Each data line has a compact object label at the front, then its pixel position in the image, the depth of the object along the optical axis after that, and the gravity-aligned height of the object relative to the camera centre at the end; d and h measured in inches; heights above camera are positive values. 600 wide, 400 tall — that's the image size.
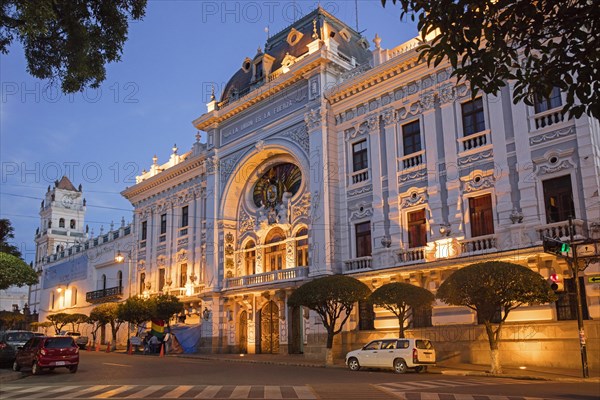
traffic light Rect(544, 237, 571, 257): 745.6 +71.6
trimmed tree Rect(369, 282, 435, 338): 933.2 +16.0
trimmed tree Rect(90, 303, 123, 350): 1717.5 +5.0
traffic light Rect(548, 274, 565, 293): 829.3 +31.3
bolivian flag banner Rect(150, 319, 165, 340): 1585.8 -36.4
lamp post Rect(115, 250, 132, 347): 1900.7 +134.5
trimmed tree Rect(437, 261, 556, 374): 778.8 +20.8
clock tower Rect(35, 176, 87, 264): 3398.1 +577.2
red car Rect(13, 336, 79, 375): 867.4 -54.2
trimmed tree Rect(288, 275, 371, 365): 1002.7 +23.8
